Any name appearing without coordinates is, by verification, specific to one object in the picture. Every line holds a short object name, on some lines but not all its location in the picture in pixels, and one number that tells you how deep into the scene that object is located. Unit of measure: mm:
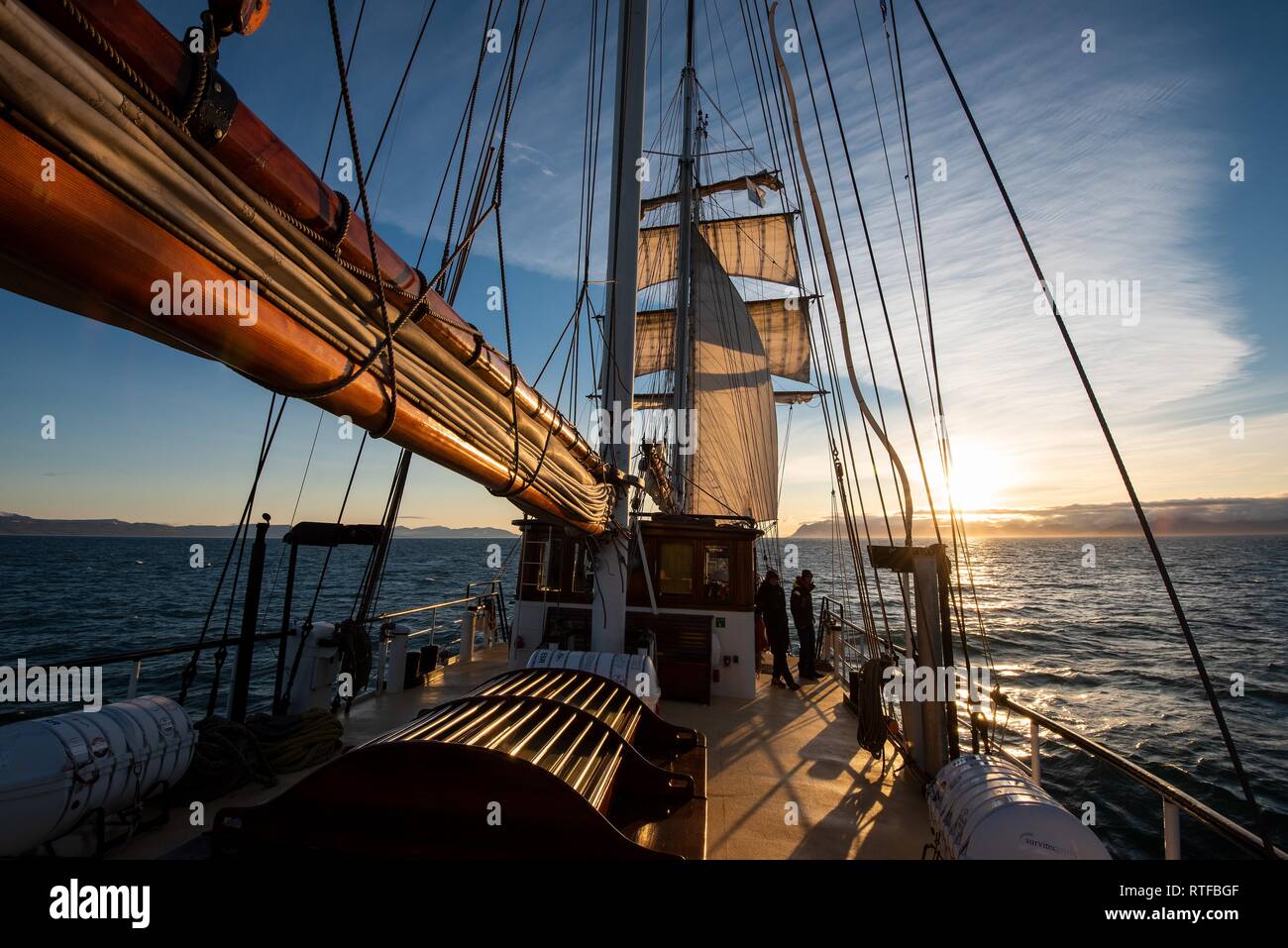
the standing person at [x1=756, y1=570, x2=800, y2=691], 10086
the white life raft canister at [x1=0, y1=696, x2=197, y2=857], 3402
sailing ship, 1342
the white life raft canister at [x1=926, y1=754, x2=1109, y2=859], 3078
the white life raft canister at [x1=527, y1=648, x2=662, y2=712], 6402
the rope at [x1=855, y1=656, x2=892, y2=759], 6625
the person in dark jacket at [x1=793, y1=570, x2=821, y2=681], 10195
